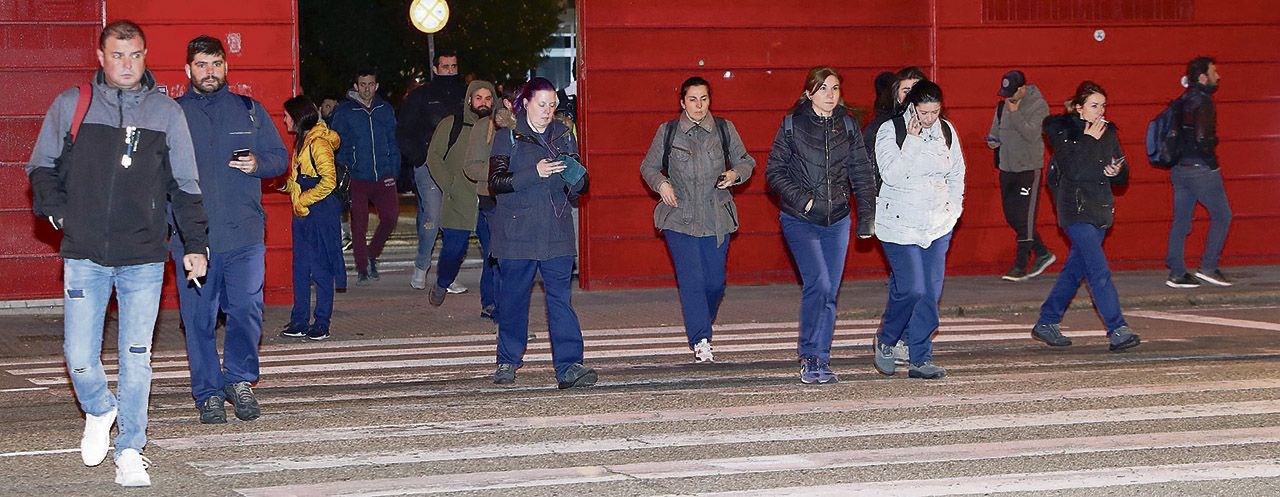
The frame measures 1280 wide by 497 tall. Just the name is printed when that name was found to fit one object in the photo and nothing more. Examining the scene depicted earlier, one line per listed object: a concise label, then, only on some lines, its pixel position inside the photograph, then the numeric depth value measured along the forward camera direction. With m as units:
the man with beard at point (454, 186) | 14.29
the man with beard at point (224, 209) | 9.00
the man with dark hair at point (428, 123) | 15.80
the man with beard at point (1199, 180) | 16.22
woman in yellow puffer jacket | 12.72
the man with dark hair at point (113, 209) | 7.47
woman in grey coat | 11.48
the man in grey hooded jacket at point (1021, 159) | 17.20
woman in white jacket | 10.39
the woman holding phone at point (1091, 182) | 11.79
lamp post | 24.39
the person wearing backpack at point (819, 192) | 10.42
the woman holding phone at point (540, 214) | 10.30
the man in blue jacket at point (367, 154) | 17.98
